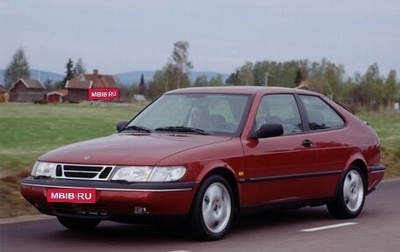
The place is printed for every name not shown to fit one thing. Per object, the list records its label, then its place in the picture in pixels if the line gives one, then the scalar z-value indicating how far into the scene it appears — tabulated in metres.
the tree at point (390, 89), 59.78
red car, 9.00
